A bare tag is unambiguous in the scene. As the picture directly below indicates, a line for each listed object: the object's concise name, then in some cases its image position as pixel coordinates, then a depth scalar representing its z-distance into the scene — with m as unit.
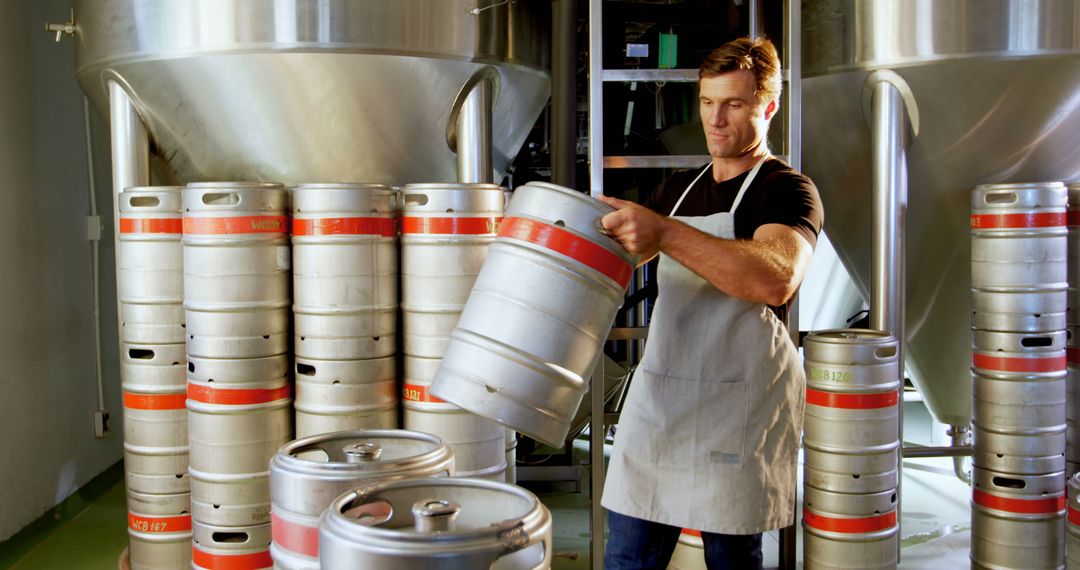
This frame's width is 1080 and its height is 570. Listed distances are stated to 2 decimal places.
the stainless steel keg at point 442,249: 2.91
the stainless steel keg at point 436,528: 1.27
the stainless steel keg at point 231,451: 2.99
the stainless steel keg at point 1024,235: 3.55
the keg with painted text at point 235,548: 3.00
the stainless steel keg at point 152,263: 3.19
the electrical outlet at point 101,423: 4.56
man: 2.10
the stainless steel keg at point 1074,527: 2.21
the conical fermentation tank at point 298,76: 3.34
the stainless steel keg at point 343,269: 2.91
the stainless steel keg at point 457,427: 2.93
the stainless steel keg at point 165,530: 3.28
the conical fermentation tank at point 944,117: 3.59
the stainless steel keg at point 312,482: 1.64
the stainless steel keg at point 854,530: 3.36
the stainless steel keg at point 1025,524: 3.61
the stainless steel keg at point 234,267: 2.93
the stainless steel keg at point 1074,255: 3.70
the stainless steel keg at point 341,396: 2.97
